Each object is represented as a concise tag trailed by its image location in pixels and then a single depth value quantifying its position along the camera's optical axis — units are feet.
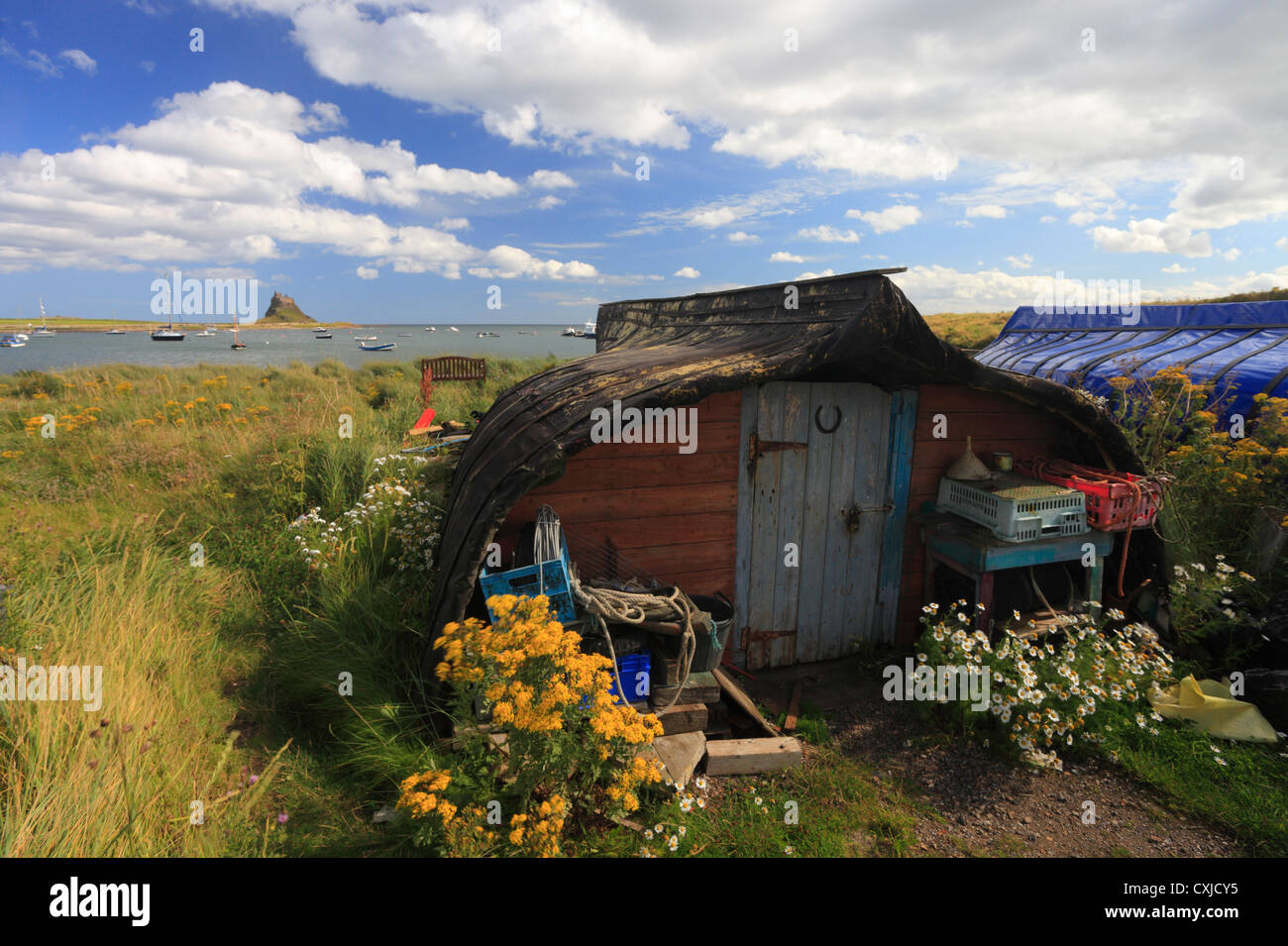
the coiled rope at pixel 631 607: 12.35
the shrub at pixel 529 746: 9.48
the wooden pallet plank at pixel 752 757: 13.06
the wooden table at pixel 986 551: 15.90
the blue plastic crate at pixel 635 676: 13.10
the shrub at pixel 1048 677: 13.46
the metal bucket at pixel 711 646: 13.84
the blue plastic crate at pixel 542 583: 12.24
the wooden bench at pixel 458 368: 55.88
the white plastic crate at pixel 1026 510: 15.66
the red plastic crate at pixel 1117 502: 16.10
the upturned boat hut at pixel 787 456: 13.88
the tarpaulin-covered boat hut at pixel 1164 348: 28.53
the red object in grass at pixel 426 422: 37.16
